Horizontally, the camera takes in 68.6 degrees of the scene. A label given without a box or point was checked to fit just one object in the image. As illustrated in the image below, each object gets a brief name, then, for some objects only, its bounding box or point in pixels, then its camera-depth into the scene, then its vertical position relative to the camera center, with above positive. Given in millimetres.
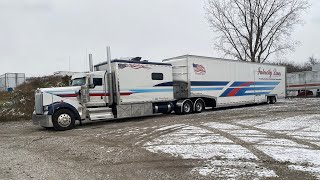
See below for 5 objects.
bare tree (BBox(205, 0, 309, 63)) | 33227 +9018
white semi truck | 11489 +170
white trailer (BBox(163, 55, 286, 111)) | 15352 +805
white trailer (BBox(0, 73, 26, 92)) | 36130 +2595
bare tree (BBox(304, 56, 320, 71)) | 68214 +8565
